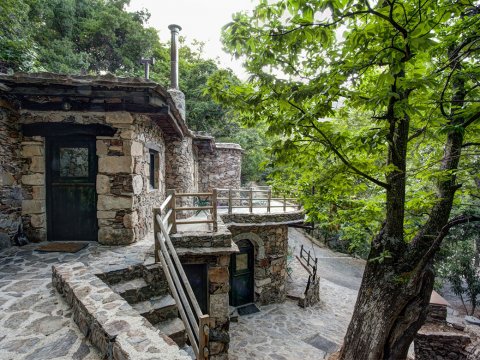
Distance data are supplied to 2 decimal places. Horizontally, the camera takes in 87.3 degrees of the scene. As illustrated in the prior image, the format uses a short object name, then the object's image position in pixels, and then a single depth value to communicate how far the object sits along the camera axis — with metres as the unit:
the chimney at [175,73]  9.98
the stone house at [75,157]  4.79
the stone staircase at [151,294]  3.49
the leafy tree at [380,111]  2.73
